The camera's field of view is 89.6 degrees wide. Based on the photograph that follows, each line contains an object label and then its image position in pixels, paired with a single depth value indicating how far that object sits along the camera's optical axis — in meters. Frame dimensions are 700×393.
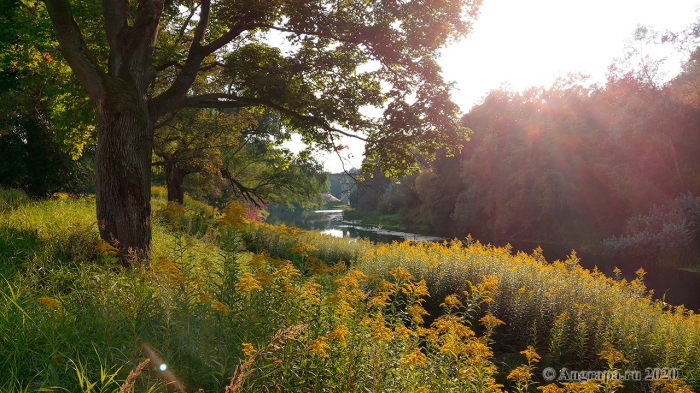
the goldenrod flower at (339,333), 2.53
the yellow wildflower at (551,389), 2.50
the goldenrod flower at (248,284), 2.99
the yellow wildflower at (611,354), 3.28
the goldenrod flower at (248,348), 2.25
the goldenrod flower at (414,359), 2.62
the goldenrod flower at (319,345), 2.36
